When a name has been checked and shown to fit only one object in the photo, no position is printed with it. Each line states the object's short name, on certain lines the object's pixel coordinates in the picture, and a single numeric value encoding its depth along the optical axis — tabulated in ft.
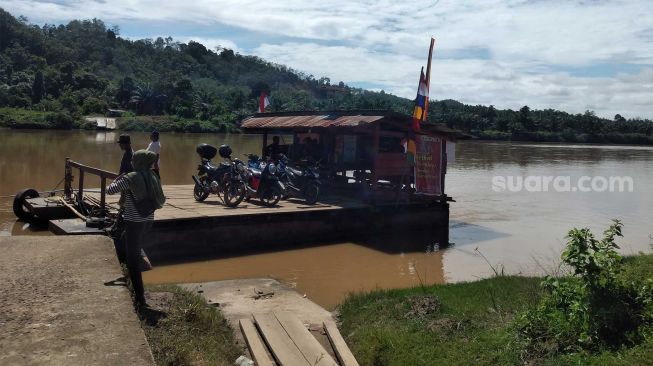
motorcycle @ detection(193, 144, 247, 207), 36.94
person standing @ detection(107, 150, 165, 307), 15.58
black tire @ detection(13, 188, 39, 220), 37.42
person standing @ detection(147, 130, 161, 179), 36.96
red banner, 45.27
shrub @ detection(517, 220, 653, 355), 13.99
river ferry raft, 31.71
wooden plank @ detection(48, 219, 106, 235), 26.08
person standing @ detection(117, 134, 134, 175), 28.45
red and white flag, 60.29
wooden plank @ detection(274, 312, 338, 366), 15.54
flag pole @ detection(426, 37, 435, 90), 41.42
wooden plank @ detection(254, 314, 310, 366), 15.30
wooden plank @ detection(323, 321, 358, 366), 15.93
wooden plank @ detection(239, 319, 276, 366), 15.33
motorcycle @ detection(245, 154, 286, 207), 38.40
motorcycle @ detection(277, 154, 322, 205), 40.50
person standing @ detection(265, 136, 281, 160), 47.16
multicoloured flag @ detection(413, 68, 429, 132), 41.27
